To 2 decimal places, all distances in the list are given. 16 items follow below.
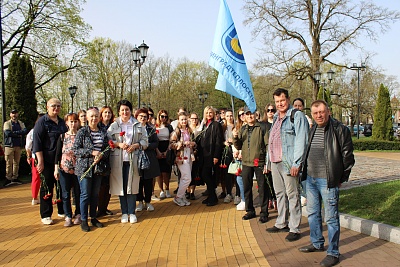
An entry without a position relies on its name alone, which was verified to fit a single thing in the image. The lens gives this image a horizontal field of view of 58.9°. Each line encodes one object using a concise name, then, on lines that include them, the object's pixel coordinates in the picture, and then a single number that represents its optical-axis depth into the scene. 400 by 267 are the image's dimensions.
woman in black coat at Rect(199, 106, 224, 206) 7.25
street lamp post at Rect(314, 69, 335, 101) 24.49
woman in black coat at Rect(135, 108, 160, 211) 6.34
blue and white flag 7.07
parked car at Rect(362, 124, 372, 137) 45.65
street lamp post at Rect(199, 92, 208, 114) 31.59
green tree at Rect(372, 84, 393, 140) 24.72
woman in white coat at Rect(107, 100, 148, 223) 5.98
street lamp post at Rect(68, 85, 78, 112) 25.14
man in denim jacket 4.70
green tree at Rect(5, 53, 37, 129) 16.08
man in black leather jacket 4.14
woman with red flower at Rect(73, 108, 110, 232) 5.64
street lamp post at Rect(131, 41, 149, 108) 14.76
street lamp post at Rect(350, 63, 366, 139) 28.31
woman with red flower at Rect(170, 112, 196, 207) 7.20
